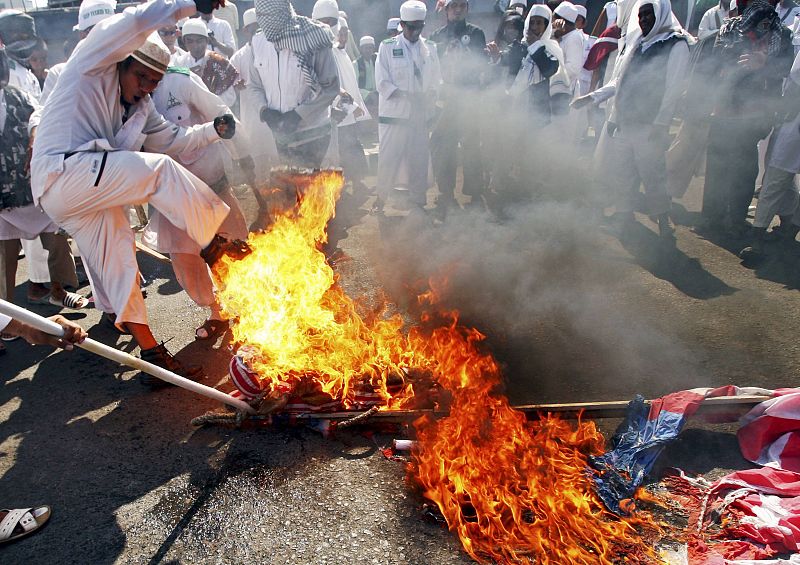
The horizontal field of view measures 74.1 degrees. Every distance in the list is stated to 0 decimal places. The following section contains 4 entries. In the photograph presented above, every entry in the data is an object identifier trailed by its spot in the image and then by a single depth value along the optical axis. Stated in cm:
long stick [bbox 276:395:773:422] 337
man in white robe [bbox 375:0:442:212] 798
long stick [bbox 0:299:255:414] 264
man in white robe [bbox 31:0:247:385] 356
